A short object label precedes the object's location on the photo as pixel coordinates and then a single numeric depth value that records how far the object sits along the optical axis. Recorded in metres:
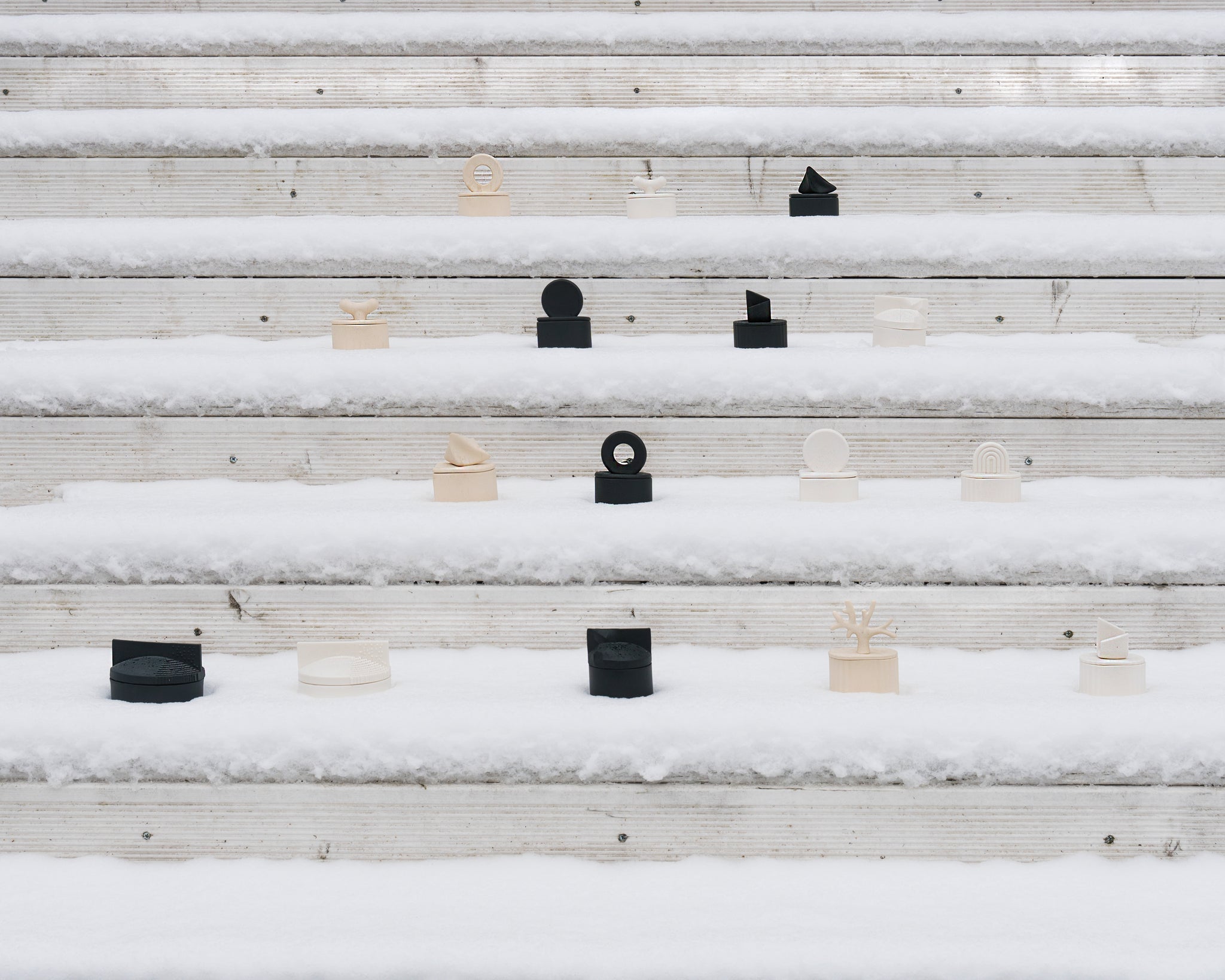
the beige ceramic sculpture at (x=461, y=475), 4.75
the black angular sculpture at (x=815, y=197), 5.22
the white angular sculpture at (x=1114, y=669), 4.47
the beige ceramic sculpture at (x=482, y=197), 5.25
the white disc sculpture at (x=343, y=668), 4.50
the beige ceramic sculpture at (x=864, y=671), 4.48
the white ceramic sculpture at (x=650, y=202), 5.23
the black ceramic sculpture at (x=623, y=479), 4.73
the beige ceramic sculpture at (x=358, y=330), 5.00
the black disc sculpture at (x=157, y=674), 4.50
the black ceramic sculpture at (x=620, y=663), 4.48
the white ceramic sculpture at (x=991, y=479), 4.72
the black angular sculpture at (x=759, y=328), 4.98
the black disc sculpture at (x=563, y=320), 5.00
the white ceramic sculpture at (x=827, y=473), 4.73
